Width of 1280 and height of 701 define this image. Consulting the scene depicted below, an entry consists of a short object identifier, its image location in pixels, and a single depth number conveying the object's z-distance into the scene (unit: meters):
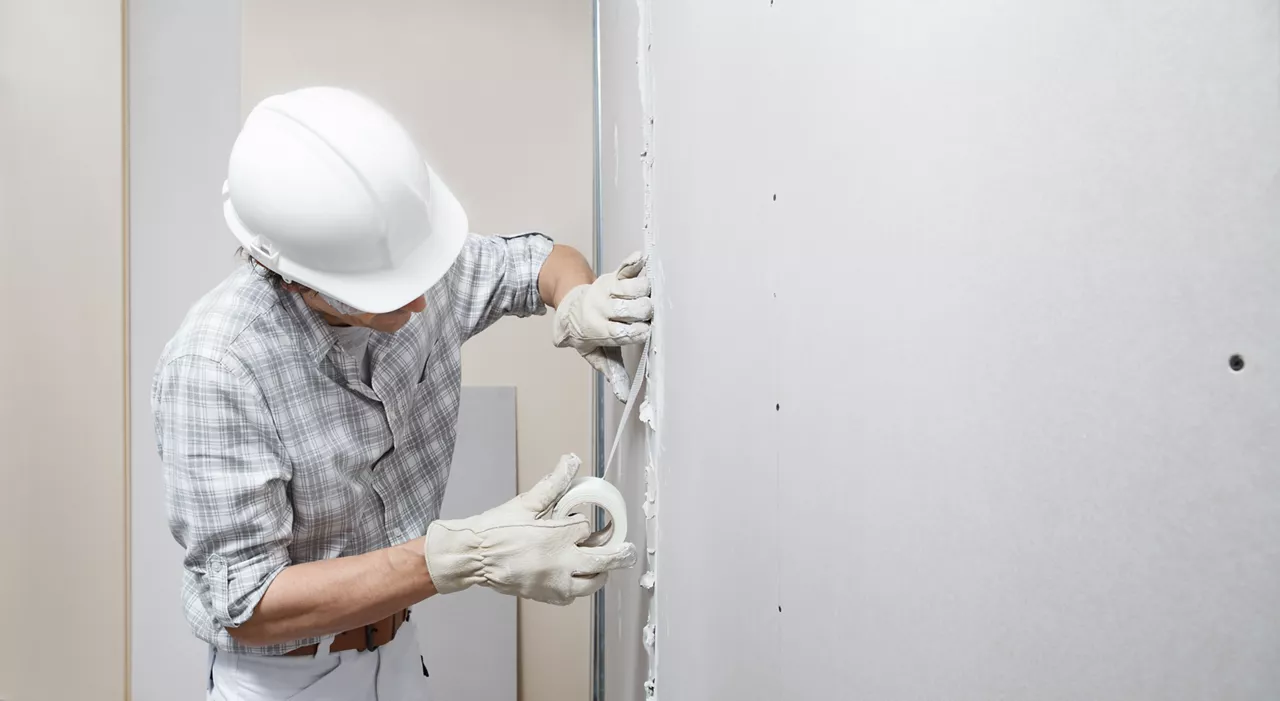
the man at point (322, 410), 1.18
